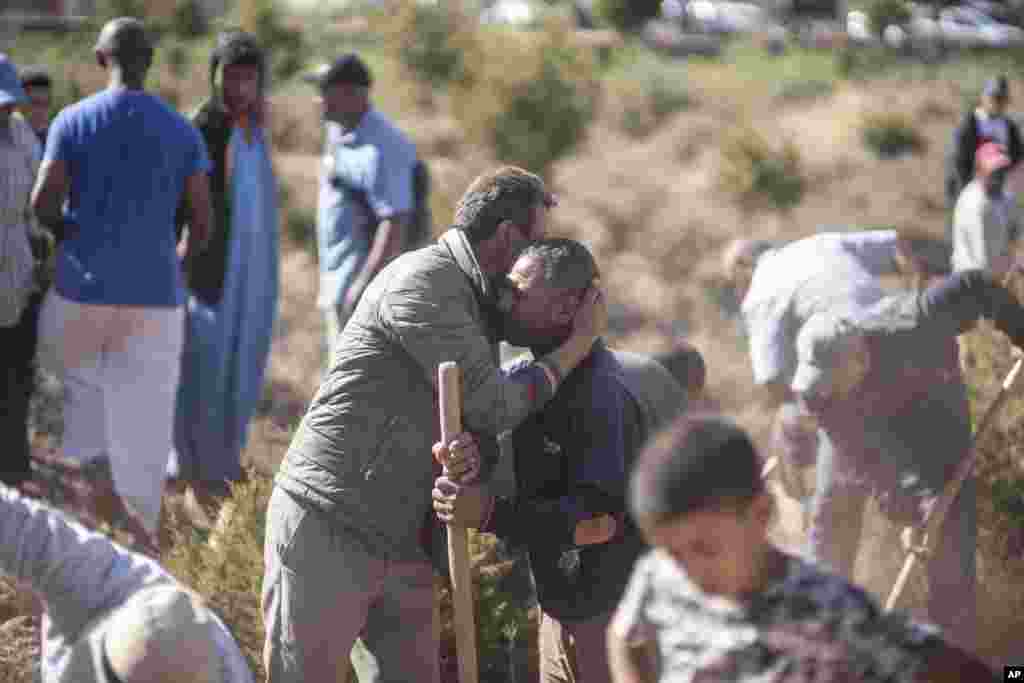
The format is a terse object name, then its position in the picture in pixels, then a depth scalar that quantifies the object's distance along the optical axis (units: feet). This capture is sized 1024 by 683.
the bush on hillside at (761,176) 76.28
